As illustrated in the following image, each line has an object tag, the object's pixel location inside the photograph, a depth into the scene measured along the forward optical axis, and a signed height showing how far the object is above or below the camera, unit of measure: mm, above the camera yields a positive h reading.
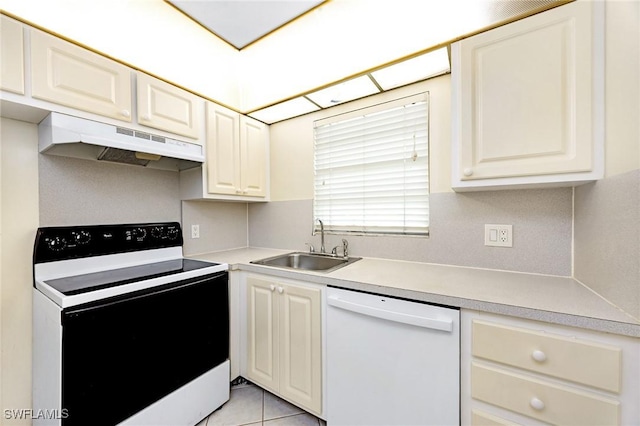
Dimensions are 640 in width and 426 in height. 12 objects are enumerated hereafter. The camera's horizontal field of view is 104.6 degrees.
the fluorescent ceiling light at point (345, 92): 1647 +850
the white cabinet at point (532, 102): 974 +464
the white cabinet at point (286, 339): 1413 -801
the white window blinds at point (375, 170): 1704 +306
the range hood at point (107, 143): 1191 +371
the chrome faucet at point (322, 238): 2068 -240
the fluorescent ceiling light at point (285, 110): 1952 +849
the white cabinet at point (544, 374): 772 -577
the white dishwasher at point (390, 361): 1037 -710
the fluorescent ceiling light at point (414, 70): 1370 +847
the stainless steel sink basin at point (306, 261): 1869 -406
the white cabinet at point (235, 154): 1880 +477
